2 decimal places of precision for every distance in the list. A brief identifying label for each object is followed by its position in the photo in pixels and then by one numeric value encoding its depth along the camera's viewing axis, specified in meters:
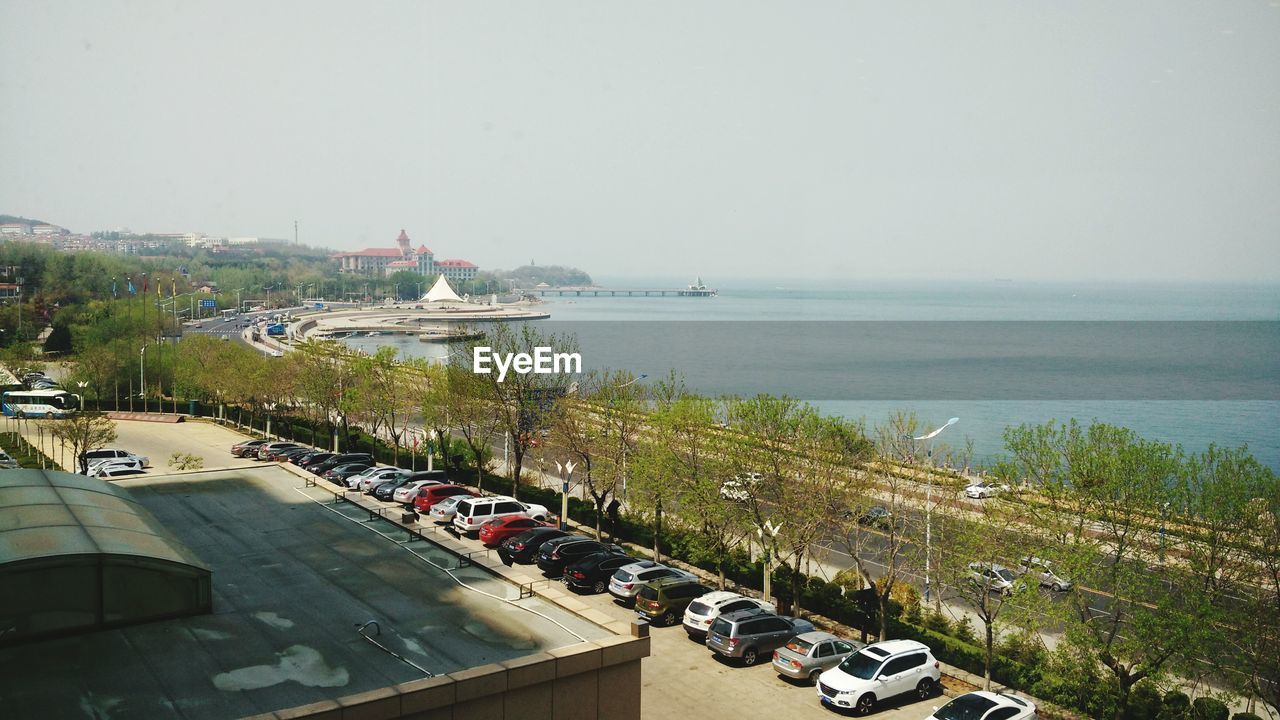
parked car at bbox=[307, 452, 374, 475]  31.02
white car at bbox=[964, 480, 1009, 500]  32.80
